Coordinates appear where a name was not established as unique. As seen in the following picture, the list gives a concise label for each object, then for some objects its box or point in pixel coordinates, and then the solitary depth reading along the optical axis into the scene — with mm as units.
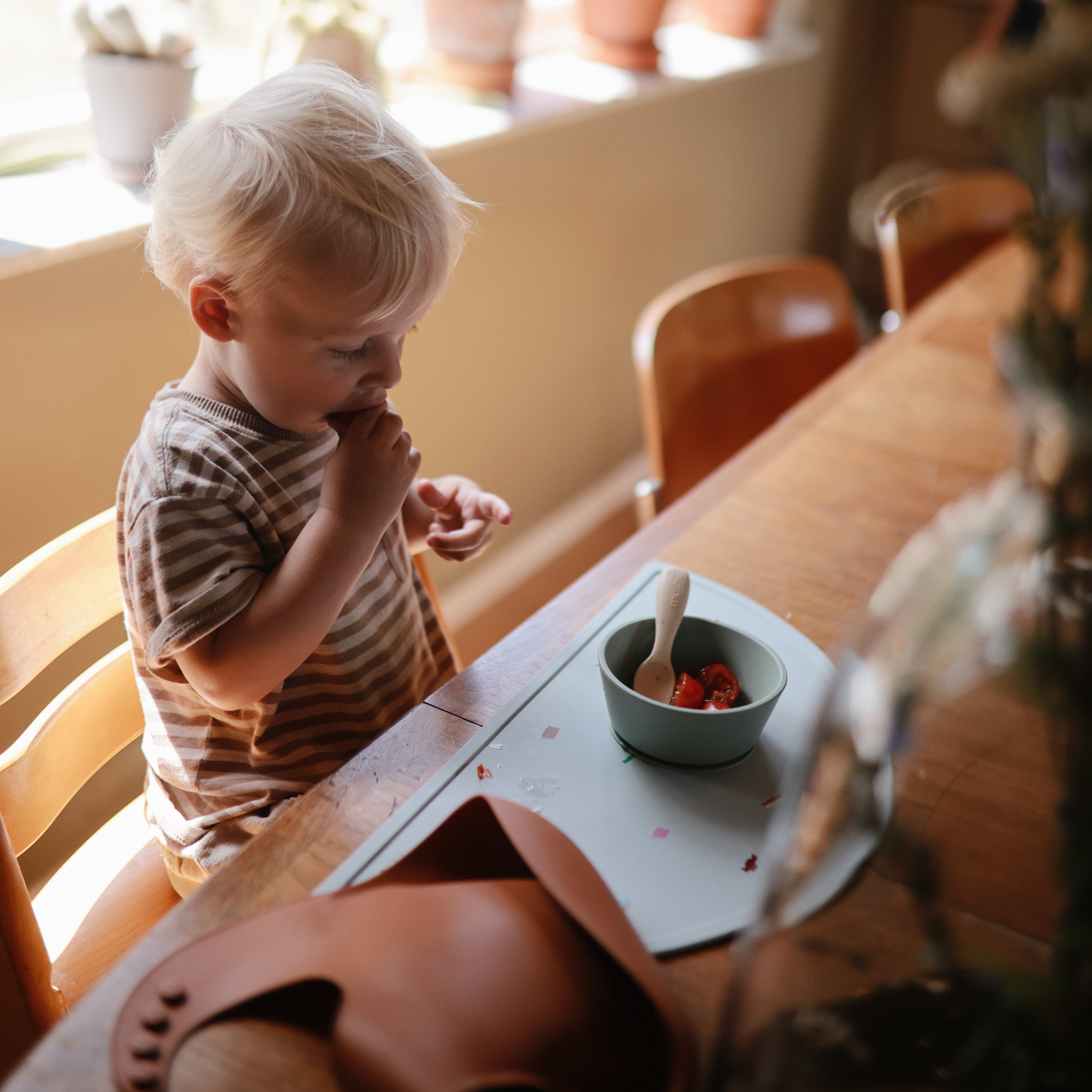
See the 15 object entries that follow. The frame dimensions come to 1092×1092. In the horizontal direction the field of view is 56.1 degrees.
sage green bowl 619
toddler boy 714
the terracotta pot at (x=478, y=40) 1668
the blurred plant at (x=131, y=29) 1099
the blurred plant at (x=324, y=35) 1314
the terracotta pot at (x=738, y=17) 2328
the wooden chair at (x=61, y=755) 706
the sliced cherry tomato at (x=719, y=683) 675
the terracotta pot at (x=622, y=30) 1933
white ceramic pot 1115
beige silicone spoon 676
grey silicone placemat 557
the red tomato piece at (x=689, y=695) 666
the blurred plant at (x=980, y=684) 333
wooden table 451
